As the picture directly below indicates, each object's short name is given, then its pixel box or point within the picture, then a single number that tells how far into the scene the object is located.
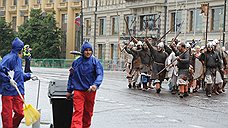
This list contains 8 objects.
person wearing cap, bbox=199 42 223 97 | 21.12
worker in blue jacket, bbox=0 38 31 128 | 10.75
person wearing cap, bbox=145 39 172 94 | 21.72
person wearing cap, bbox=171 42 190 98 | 19.88
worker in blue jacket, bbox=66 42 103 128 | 10.57
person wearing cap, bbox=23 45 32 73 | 34.14
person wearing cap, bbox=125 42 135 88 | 24.43
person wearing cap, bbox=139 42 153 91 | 23.11
